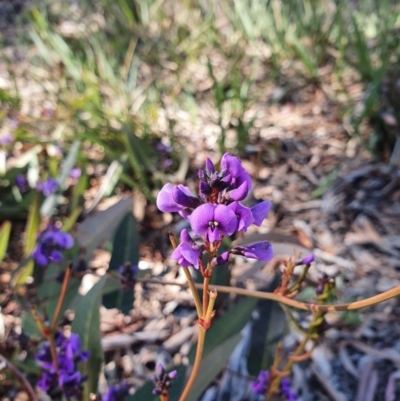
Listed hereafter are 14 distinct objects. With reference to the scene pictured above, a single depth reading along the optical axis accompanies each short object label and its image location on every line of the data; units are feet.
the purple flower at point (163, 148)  1.28
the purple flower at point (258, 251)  0.27
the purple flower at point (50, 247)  0.55
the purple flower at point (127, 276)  0.47
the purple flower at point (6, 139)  1.45
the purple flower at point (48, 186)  1.16
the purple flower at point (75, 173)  1.33
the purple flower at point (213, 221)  0.24
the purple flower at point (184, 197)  0.26
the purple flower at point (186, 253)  0.26
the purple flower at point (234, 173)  0.26
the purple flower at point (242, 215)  0.25
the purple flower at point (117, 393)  0.45
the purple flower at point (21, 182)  1.29
